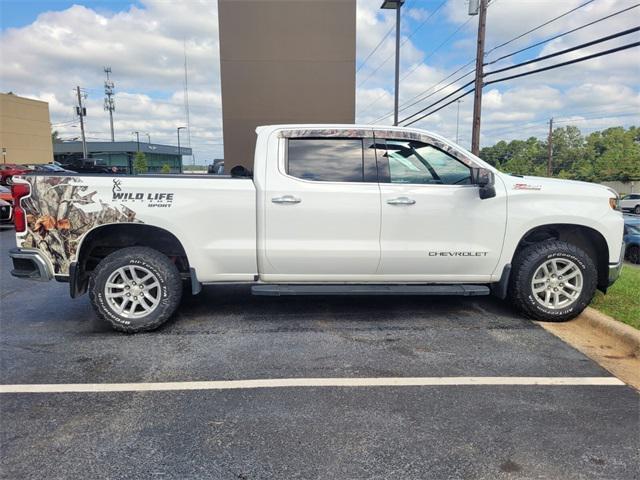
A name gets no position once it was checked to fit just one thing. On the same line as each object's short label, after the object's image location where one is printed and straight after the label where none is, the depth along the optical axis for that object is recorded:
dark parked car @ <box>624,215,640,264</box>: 14.22
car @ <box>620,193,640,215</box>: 39.01
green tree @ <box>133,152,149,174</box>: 53.64
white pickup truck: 4.49
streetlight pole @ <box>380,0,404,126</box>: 20.73
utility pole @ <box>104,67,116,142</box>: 73.69
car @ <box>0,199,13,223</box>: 13.39
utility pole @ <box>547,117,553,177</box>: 57.61
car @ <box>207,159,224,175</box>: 15.28
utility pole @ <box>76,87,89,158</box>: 54.54
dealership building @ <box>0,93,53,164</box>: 50.19
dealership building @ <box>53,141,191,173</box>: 68.94
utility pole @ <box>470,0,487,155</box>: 15.66
